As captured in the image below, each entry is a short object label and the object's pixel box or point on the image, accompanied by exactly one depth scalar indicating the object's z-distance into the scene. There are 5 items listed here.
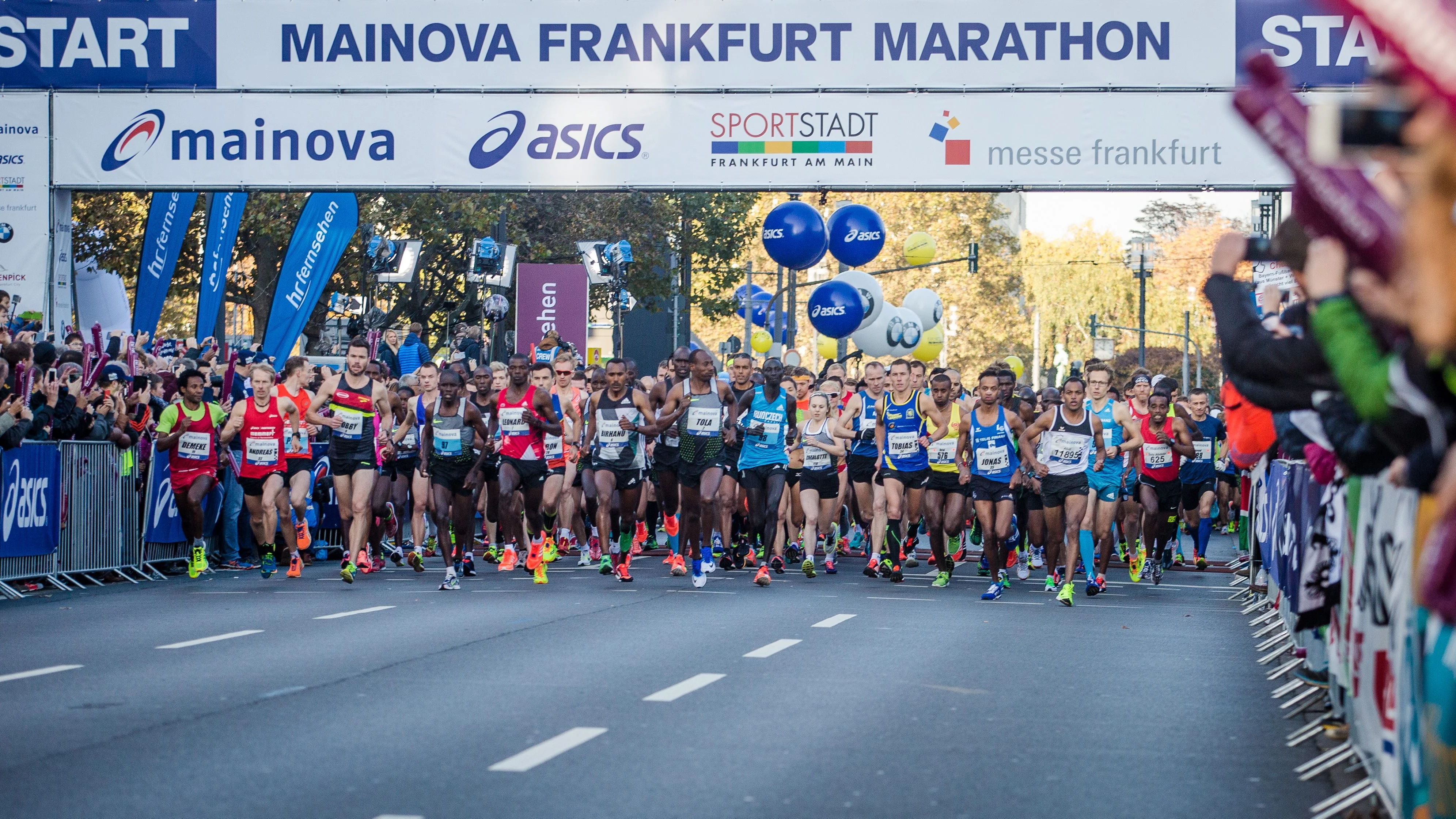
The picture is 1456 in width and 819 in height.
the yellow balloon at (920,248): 36.16
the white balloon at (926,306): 36.62
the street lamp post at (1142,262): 63.22
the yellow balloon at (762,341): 51.25
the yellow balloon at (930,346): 36.84
